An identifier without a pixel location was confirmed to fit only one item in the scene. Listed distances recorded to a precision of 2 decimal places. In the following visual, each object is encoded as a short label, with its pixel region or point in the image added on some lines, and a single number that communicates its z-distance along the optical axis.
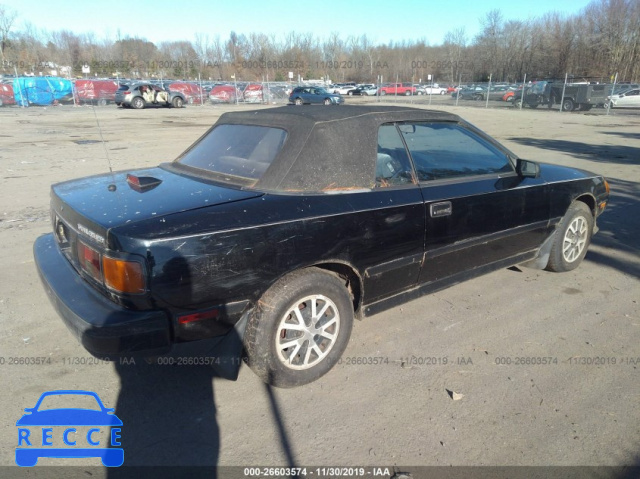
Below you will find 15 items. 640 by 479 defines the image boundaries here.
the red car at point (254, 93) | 40.38
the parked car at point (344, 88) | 59.76
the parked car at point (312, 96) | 34.50
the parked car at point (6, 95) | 31.04
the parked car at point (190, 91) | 37.26
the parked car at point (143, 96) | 29.88
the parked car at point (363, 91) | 57.77
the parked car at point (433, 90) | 60.75
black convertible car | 2.42
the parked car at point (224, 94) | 39.66
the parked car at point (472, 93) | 43.69
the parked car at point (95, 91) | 34.06
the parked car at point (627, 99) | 31.62
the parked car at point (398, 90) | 59.81
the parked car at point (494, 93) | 42.44
